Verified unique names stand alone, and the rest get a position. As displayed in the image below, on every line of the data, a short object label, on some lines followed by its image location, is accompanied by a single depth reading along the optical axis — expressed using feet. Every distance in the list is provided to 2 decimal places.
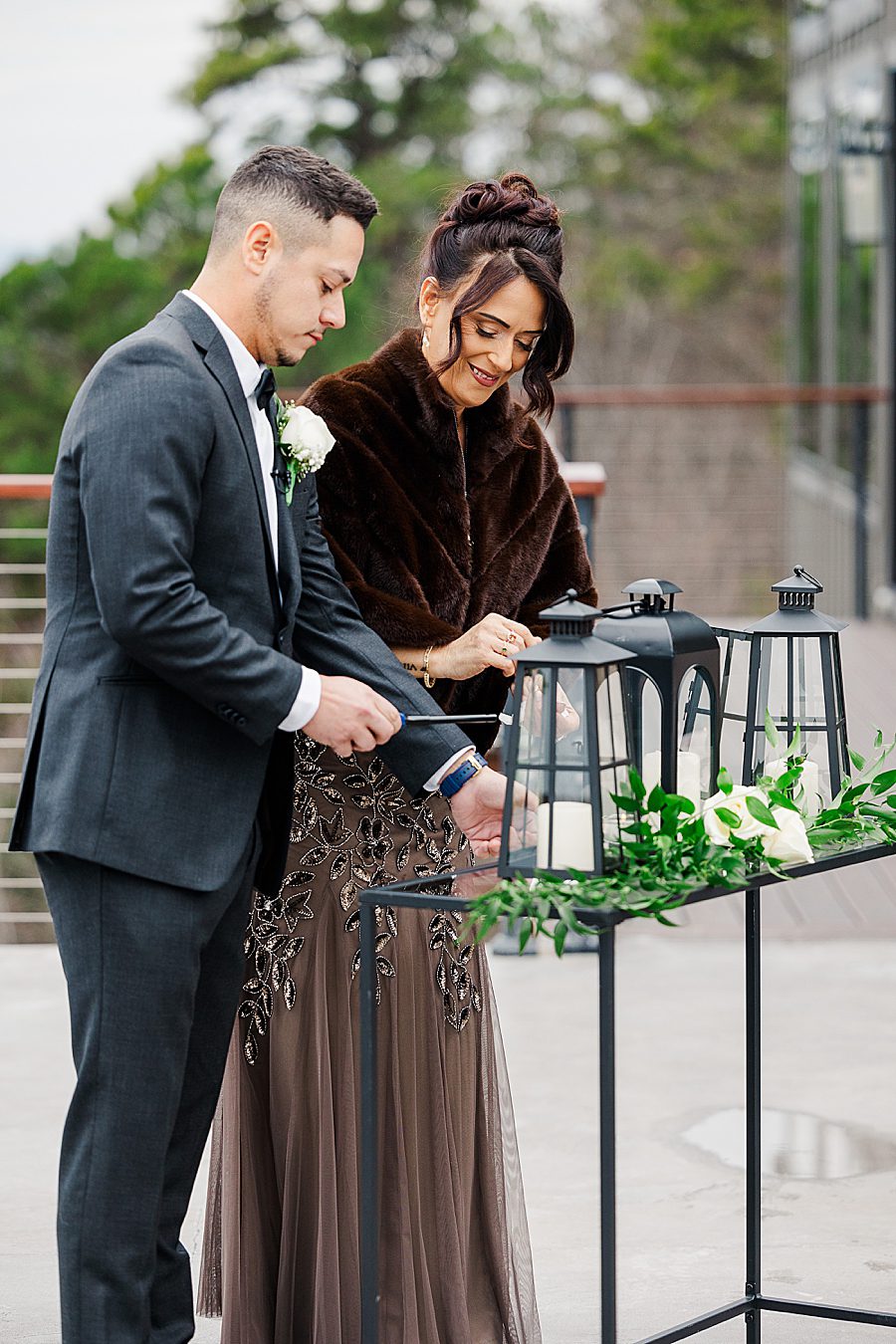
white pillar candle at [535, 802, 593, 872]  13.20
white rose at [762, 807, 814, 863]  13.93
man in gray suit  13.00
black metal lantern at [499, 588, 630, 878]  13.21
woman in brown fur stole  15.90
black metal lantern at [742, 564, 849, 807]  15.72
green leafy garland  12.76
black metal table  13.19
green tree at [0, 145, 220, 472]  94.43
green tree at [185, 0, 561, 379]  113.70
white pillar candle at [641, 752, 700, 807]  14.30
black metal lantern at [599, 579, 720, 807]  14.15
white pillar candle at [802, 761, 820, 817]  15.29
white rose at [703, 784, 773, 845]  13.71
